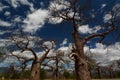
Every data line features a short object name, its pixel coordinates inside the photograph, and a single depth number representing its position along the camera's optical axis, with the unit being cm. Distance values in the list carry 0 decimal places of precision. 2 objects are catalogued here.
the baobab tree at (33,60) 669
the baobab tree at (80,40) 348
